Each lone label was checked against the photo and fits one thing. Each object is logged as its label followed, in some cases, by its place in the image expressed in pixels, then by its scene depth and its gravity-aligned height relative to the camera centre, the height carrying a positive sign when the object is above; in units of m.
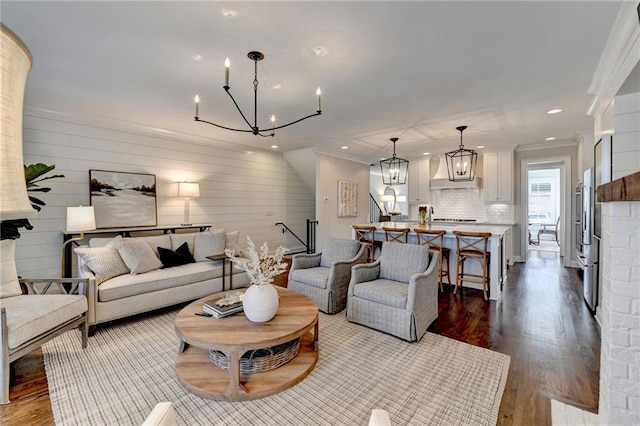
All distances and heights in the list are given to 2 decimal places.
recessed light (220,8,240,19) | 1.96 +1.36
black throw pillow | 3.84 -0.62
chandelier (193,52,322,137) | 2.48 +1.35
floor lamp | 3.51 -0.11
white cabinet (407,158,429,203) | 7.50 +0.74
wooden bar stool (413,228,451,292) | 4.36 -0.51
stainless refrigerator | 3.38 -0.45
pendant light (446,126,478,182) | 4.87 +0.82
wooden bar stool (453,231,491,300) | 3.94 -0.61
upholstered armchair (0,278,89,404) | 1.94 -0.82
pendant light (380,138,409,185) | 5.30 +0.69
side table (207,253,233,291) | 3.90 -0.70
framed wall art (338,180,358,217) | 7.05 +0.29
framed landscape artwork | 4.34 +0.21
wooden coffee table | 1.93 -0.98
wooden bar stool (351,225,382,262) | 5.02 -0.50
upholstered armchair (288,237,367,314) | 3.45 -0.78
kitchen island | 3.98 -0.66
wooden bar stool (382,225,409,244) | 4.74 -0.42
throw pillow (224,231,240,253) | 4.45 -0.47
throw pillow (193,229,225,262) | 4.21 -0.50
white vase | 2.19 -0.71
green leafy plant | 2.56 -0.09
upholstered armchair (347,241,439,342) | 2.75 -0.84
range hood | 6.66 +0.66
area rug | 1.81 -1.27
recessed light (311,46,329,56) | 2.41 +1.35
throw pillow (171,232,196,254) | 4.19 -0.43
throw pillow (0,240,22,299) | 2.45 -0.53
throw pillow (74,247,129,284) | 3.13 -0.55
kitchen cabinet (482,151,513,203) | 6.34 +0.73
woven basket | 2.15 -1.13
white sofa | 3.02 -0.76
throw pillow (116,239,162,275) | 3.44 -0.55
